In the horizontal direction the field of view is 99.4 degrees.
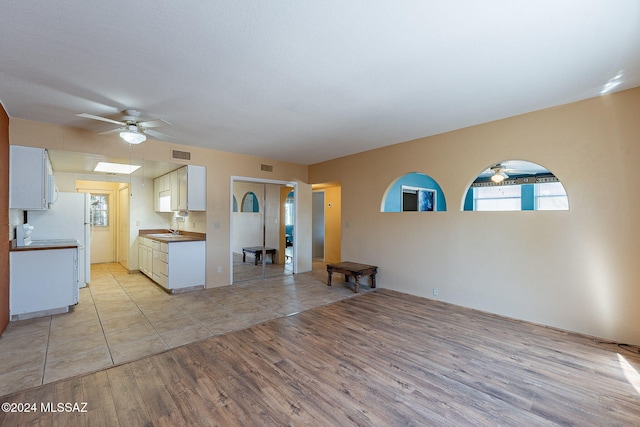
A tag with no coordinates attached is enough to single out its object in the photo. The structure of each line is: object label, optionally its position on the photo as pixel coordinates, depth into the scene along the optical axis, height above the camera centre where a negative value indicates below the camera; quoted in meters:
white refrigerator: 4.82 -0.10
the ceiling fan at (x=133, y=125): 3.31 +1.16
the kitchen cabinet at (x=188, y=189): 5.13 +0.54
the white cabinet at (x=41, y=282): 3.55 -0.89
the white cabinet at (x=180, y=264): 4.88 -0.89
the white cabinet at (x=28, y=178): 3.62 +0.54
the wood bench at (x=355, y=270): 4.94 -1.02
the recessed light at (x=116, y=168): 5.19 +1.01
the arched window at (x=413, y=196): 5.95 +0.51
